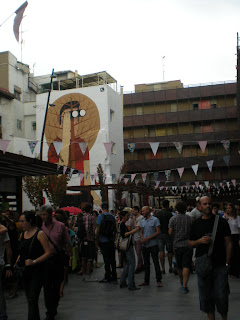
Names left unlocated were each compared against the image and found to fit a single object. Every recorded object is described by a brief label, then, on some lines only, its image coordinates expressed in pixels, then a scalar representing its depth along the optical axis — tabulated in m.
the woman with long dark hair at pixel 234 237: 8.17
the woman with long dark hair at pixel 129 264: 7.18
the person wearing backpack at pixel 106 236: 7.93
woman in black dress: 4.30
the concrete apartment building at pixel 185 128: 43.78
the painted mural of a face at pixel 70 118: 34.29
